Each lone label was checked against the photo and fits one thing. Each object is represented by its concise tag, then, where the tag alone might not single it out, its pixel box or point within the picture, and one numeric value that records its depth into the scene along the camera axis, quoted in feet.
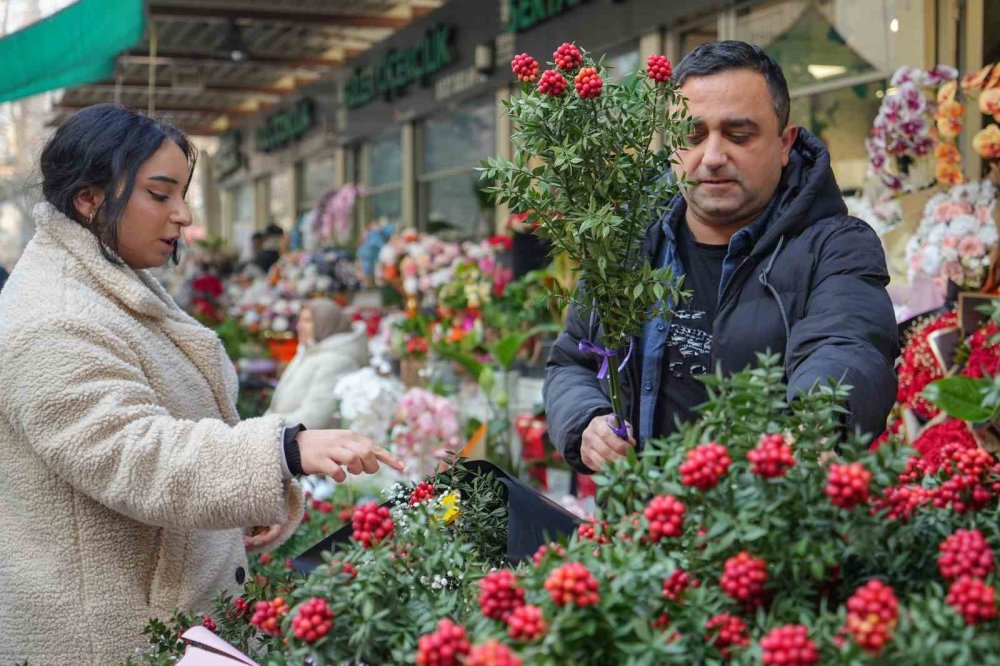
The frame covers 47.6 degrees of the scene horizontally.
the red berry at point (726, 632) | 3.57
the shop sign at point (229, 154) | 59.98
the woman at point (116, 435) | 5.71
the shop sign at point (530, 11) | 25.57
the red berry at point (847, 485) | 3.46
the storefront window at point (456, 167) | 32.19
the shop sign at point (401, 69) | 33.24
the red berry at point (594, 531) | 4.15
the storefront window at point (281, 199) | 53.16
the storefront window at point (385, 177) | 39.55
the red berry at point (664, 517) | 3.73
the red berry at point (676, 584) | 3.75
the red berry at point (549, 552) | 3.80
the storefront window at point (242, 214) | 61.05
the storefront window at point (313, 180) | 47.62
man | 6.01
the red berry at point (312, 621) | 3.84
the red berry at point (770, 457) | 3.64
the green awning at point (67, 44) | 14.35
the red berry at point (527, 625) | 3.46
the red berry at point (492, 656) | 3.24
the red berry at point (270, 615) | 4.18
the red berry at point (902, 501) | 3.77
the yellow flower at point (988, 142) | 11.06
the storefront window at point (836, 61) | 16.99
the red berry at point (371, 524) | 4.27
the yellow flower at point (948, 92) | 11.98
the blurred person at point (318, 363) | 18.38
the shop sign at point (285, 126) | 47.85
